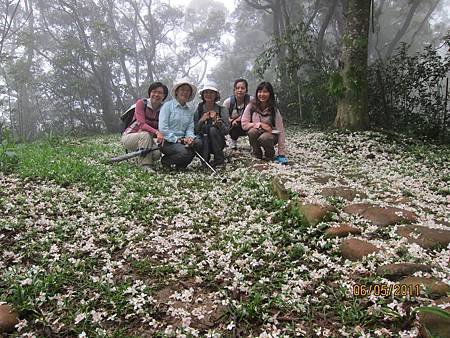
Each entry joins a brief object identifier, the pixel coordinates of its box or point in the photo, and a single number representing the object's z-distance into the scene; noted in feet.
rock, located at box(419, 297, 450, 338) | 6.80
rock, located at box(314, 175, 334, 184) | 17.80
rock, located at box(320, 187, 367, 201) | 15.26
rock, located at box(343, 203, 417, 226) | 12.31
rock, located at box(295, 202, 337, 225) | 12.49
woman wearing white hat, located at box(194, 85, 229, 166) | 23.06
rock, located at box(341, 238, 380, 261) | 10.22
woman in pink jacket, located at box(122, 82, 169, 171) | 22.90
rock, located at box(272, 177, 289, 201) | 15.29
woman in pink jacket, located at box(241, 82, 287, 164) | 22.84
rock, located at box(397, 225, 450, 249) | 10.55
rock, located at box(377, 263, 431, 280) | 9.05
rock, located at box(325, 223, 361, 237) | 11.52
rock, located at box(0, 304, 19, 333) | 8.19
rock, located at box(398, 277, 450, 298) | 8.04
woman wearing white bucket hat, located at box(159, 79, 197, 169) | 22.47
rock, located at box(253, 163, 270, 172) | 20.76
